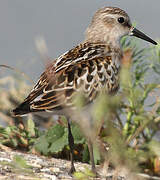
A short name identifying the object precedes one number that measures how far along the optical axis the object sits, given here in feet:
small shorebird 27.25
